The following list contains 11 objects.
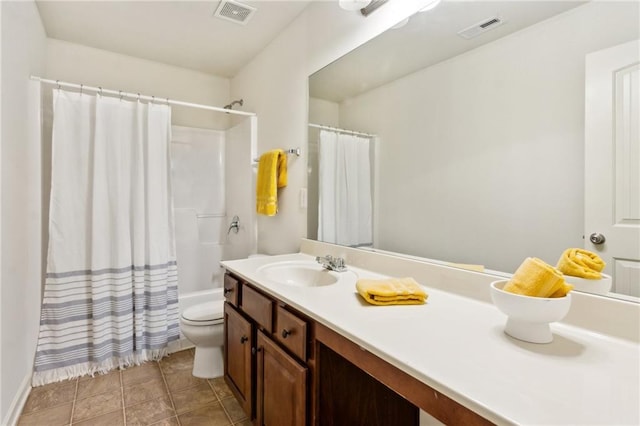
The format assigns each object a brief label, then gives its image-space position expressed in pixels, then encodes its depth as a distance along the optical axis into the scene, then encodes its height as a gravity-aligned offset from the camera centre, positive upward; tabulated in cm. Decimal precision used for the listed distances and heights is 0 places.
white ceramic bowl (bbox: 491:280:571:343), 75 -25
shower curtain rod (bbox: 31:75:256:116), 198 +82
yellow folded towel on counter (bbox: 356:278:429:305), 108 -29
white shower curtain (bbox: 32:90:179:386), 201 -20
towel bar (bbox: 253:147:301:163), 219 +42
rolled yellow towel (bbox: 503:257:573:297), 77 -18
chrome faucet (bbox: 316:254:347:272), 158 -27
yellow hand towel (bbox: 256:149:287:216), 226 +23
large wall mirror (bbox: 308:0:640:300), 92 +30
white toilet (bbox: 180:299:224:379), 196 -80
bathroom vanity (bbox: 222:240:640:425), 59 -34
